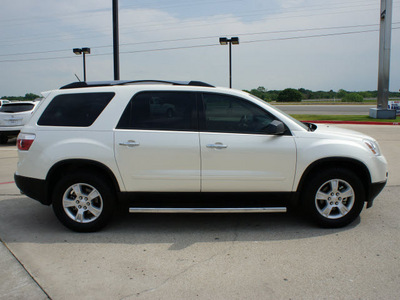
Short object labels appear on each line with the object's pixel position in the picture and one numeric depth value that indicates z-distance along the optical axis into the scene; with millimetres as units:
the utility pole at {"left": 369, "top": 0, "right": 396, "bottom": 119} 22391
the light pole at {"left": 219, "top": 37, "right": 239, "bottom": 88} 28859
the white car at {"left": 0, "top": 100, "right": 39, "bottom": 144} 13086
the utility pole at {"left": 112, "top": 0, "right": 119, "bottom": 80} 12922
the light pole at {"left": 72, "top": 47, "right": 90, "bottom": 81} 30262
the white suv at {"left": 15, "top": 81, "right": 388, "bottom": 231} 4637
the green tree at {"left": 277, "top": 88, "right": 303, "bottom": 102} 64188
